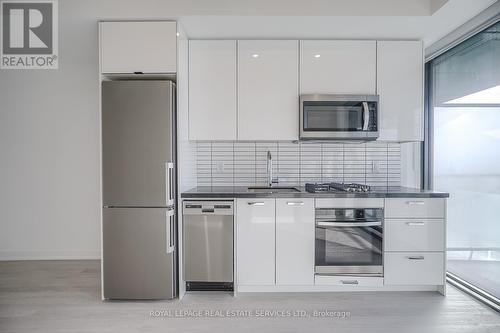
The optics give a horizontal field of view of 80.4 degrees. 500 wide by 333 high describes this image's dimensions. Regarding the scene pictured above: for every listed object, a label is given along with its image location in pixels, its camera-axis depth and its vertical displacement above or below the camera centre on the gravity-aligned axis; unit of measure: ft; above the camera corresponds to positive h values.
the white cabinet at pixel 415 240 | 8.76 -2.34
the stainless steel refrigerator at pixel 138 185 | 8.18 -0.66
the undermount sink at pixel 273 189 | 10.28 -0.98
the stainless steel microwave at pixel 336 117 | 9.53 +1.44
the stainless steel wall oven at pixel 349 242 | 8.75 -2.40
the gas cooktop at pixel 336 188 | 9.11 -0.83
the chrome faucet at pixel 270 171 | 10.55 -0.35
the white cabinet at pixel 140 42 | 8.38 +3.39
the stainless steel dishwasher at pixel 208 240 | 8.68 -2.31
